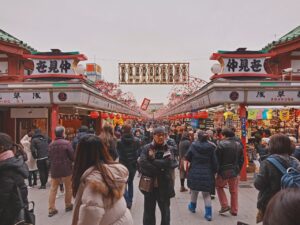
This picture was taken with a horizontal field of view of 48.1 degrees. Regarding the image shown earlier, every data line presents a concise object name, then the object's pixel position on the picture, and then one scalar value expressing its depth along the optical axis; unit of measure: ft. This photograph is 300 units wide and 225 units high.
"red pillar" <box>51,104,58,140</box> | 41.60
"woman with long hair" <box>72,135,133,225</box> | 9.36
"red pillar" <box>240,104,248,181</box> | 38.14
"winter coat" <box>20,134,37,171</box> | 35.60
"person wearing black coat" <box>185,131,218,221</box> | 22.68
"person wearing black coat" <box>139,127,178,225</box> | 17.60
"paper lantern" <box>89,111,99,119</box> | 61.17
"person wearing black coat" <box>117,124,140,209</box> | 25.61
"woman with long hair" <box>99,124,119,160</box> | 24.67
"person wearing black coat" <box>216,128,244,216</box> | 23.82
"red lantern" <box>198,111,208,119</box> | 59.16
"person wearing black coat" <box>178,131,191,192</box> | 32.61
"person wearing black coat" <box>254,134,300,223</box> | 14.35
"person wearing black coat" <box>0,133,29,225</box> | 13.08
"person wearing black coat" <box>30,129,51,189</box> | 33.46
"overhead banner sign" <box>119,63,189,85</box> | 121.49
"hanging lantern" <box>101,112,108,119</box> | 70.74
